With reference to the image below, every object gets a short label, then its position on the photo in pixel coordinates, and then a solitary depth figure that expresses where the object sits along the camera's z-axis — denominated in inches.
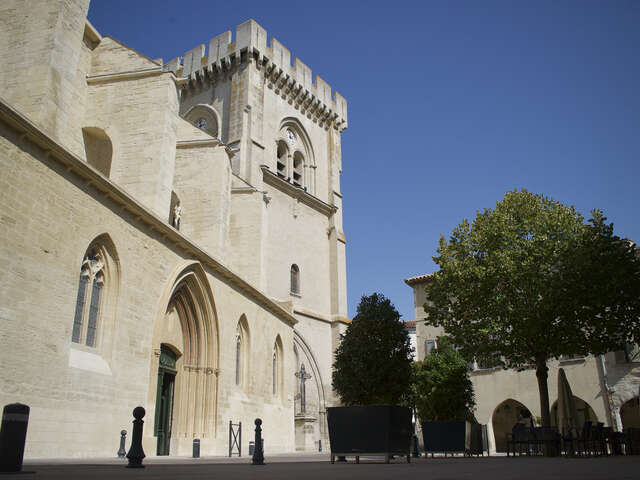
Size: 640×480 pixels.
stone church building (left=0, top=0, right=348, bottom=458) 345.7
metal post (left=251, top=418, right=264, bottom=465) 313.6
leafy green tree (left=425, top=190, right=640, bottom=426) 669.9
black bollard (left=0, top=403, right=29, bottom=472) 182.2
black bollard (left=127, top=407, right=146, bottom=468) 245.8
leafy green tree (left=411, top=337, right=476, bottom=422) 1011.9
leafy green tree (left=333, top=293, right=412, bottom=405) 770.8
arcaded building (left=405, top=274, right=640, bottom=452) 999.0
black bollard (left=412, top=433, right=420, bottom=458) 613.4
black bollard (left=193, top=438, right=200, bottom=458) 483.3
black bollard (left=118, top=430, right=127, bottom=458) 393.4
